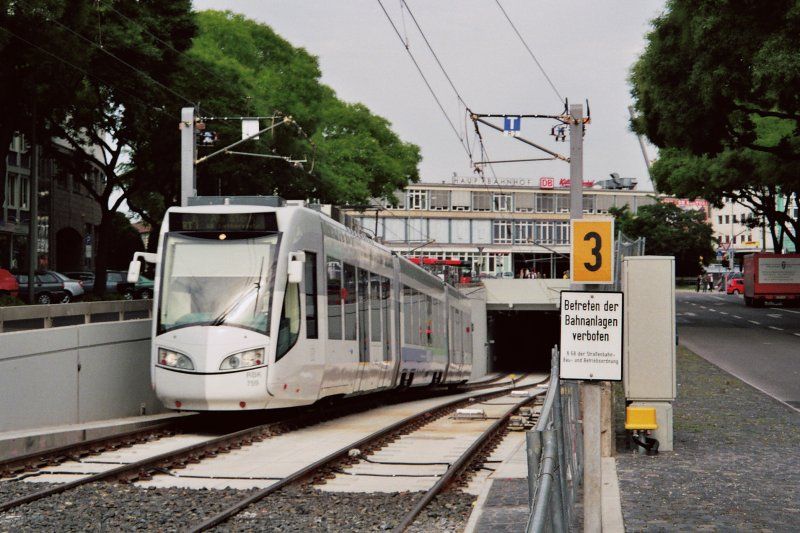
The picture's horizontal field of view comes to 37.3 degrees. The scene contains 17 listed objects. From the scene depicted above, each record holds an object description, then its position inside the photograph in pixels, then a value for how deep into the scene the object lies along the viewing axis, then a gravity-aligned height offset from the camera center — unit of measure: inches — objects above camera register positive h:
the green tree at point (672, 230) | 4126.5 +233.7
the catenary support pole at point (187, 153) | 978.1 +120.9
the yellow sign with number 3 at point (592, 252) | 315.0 +12.0
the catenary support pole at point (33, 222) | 1376.7 +92.3
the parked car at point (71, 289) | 1710.1 +8.9
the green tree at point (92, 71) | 1080.8 +242.9
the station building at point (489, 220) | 4933.6 +323.4
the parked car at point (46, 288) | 1662.2 +9.8
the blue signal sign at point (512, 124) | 970.1 +141.6
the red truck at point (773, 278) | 2507.4 +41.8
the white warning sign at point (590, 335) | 259.3 -8.4
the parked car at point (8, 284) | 1408.7 +12.8
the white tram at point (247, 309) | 577.3 -6.7
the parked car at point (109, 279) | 2037.9 +28.6
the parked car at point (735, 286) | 3663.9 +34.3
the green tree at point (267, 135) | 1700.3 +292.2
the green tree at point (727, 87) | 1091.3 +229.1
